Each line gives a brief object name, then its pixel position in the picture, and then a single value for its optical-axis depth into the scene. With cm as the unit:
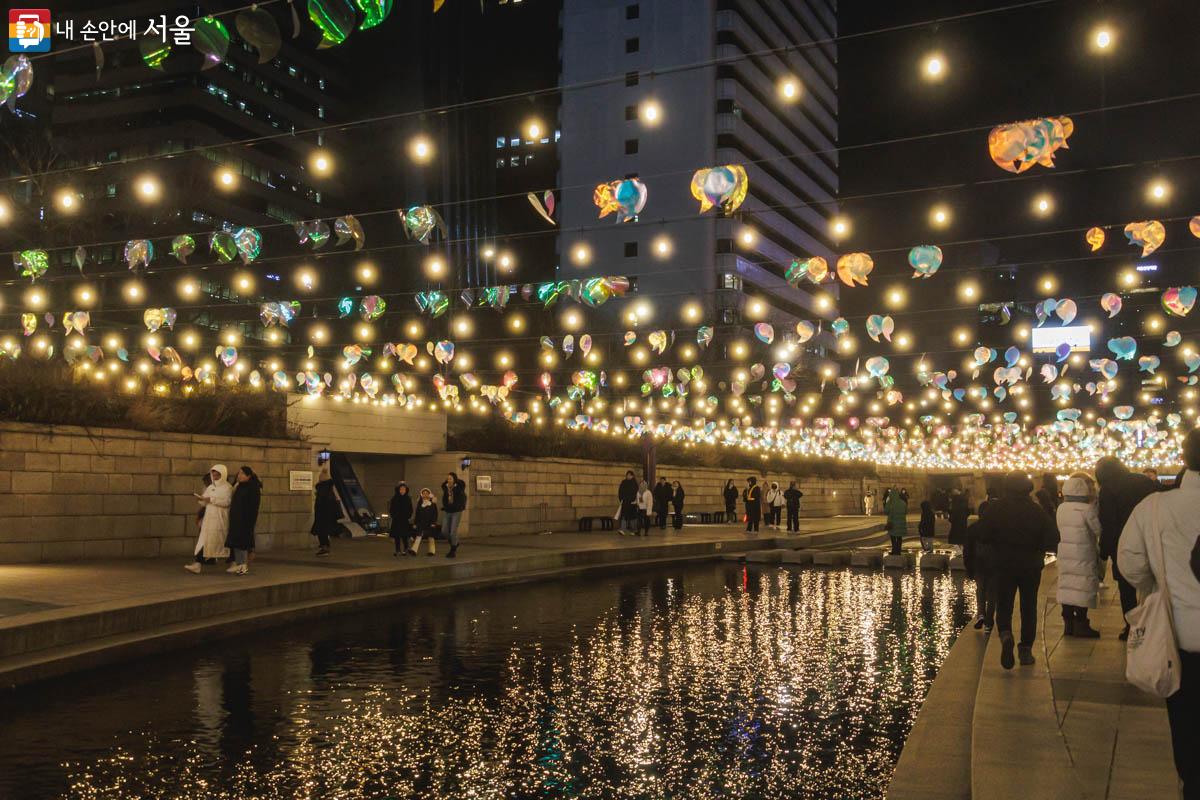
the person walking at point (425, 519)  2161
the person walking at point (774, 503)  3972
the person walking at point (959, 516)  1964
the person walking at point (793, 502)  3578
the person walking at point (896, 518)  2554
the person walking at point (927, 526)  2734
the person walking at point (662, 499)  3506
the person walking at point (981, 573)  1141
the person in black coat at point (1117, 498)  934
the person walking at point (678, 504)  3662
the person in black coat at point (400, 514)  2131
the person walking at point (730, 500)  4050
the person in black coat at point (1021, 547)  953
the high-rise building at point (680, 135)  8762
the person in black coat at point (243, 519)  1644
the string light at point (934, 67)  1209
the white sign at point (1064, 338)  5522
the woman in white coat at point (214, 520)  1656
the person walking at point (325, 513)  2086
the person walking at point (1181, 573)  443
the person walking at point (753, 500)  3397
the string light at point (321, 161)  1688
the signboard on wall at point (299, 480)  2289
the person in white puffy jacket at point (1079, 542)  1012
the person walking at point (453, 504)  2144
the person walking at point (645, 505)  3238
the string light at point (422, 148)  1564
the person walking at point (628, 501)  3117
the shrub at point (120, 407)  1808
